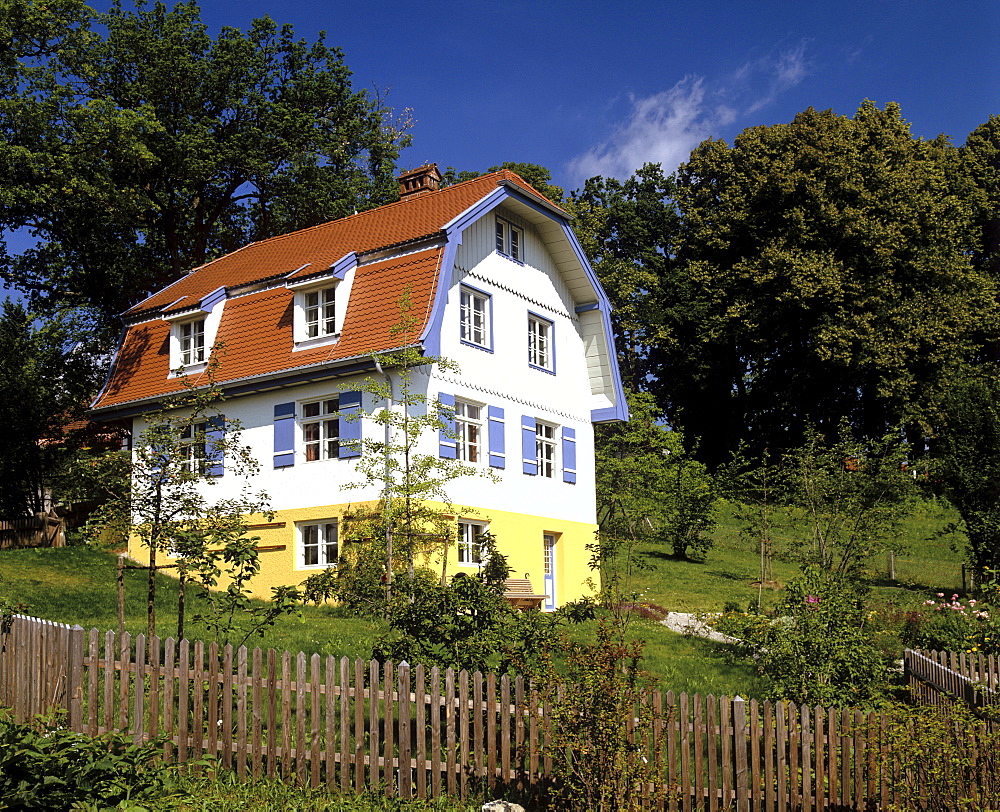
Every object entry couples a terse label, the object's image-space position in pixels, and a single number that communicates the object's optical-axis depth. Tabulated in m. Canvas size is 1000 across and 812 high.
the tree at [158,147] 29.25
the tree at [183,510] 9.98
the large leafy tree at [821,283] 38.12
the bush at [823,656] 10.58
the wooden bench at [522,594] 21.17
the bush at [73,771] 6.63
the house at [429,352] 21.95
